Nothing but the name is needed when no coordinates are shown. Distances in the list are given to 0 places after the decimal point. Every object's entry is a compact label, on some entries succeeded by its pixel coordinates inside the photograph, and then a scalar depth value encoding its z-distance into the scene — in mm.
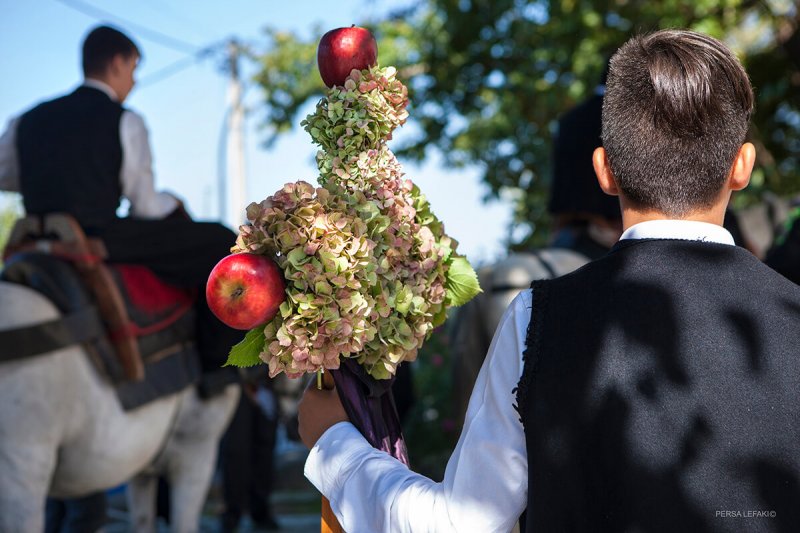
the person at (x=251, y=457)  7078
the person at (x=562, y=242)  4973
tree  7977
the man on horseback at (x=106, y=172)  4086
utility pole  17453
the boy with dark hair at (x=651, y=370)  1422
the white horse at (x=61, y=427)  3516
